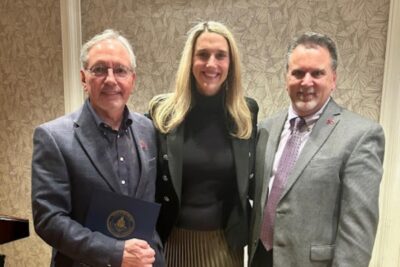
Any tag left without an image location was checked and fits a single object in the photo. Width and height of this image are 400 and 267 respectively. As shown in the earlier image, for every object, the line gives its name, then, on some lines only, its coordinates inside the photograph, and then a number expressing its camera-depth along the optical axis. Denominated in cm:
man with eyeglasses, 132
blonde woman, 172
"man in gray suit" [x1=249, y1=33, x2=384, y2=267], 144
